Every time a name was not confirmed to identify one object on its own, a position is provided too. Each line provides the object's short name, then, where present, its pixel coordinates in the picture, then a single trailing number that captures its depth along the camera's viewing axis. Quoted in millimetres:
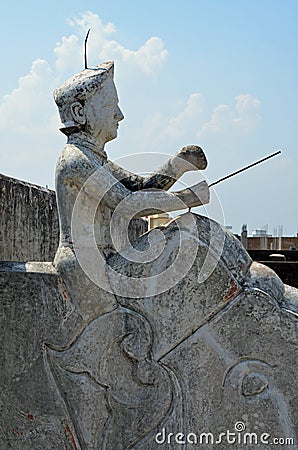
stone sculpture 3502
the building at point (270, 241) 29641
